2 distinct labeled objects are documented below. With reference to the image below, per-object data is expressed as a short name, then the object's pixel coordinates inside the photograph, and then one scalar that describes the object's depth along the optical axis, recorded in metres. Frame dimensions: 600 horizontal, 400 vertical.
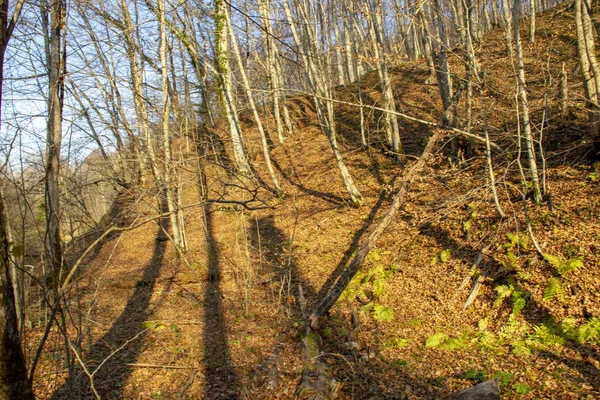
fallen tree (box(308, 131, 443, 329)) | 7.05
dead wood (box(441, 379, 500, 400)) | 4.35
